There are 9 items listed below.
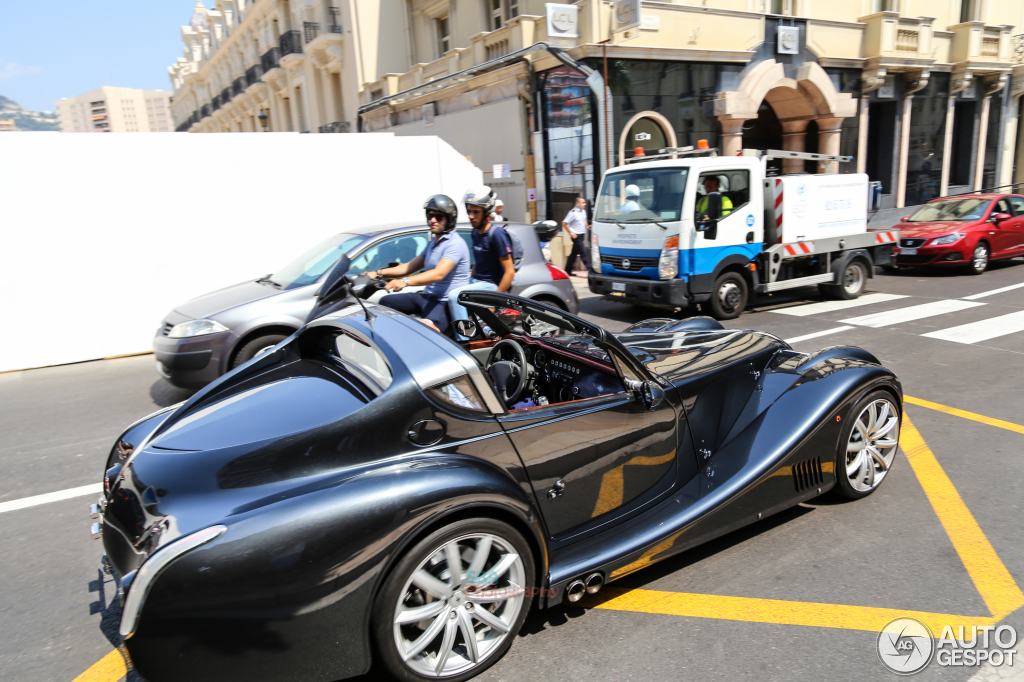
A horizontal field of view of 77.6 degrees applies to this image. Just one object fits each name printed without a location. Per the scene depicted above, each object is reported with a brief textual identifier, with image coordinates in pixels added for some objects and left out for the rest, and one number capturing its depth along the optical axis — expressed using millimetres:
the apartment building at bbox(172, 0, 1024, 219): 15391
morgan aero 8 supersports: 2002
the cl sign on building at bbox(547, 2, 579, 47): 14297
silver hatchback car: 5902
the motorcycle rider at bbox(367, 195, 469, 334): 5355
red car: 11961
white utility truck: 8781
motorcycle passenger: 5449
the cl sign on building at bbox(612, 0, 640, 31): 13758
